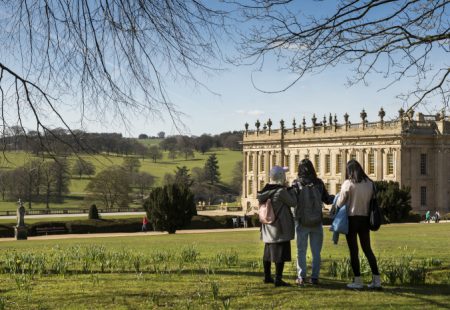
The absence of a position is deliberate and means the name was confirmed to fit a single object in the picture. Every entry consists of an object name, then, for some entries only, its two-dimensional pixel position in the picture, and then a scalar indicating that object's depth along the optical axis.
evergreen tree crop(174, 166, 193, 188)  100.05
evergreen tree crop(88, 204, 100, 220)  46.97
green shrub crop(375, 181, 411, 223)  42.38
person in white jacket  7.63
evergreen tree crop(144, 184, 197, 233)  36.56
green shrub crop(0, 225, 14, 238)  38.40
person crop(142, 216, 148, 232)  41.11
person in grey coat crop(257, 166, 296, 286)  7.66
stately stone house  60.47
